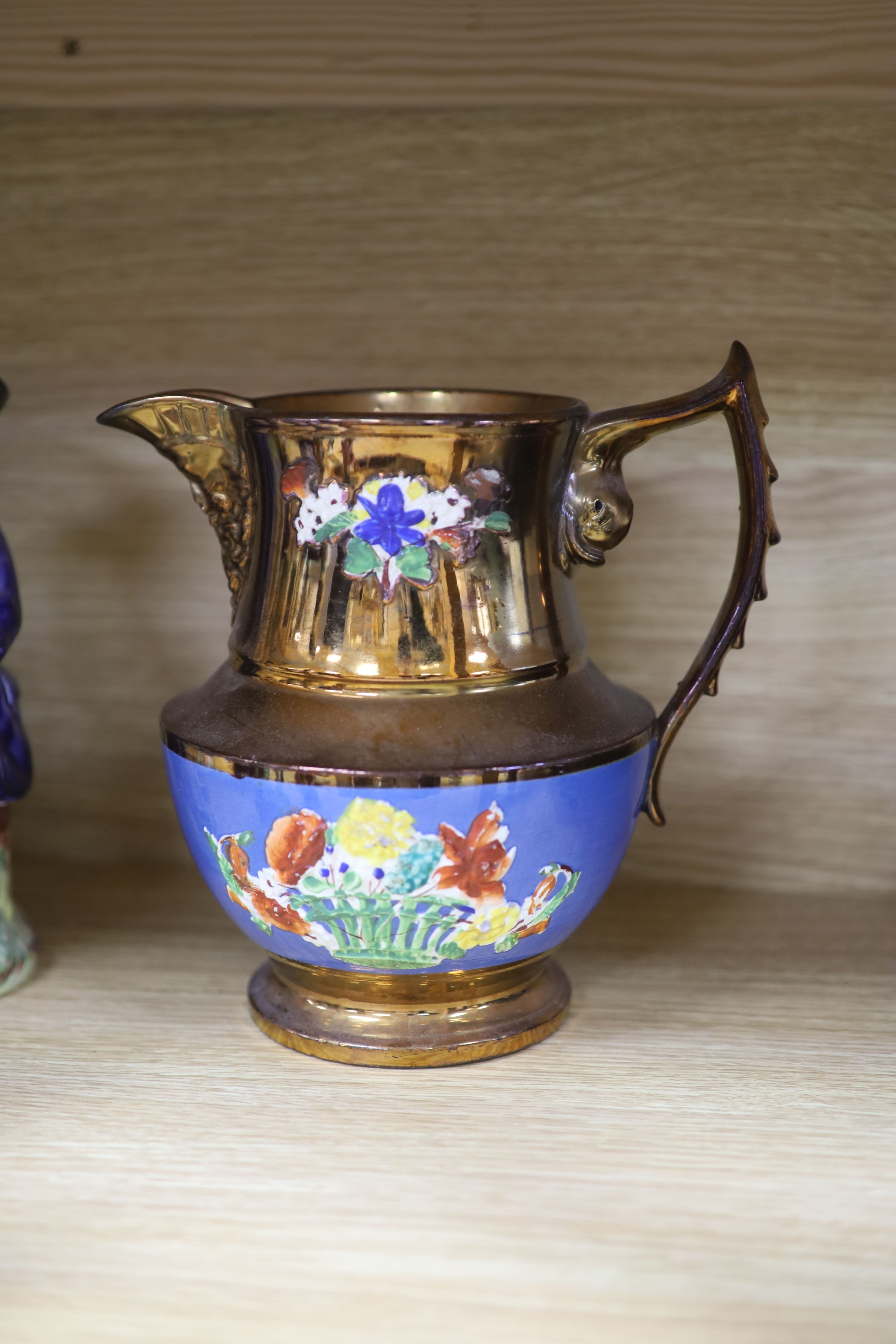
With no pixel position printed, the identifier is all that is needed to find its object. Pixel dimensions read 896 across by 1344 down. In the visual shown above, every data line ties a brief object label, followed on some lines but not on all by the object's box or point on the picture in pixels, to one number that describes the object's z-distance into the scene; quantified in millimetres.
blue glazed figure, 667
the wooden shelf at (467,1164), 440
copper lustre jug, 552
